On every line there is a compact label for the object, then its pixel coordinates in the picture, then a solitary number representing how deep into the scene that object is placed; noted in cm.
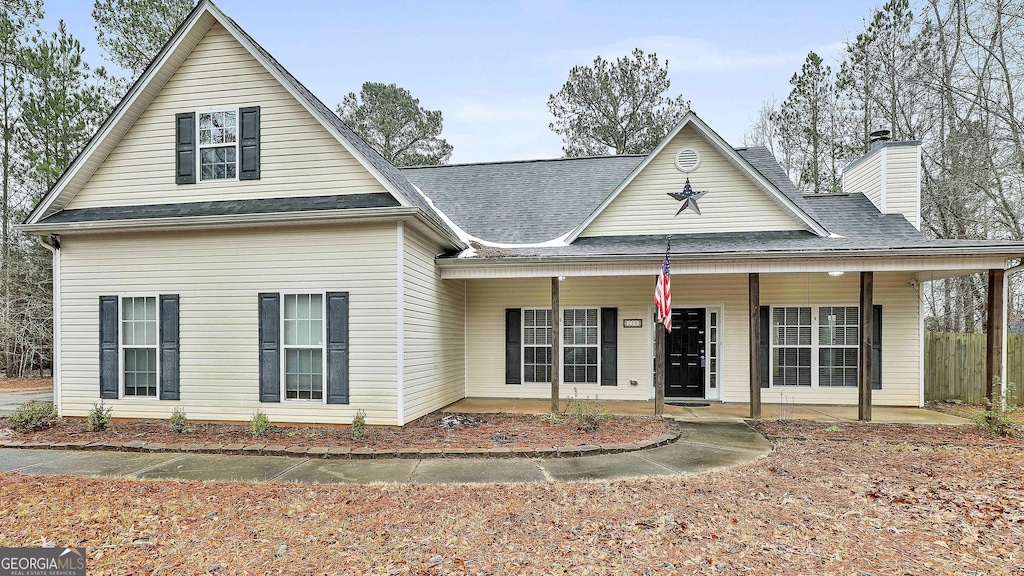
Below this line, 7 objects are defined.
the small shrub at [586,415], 758
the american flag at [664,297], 803
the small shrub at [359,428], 697
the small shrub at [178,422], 740
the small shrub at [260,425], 721
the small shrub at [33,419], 784
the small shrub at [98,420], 762
